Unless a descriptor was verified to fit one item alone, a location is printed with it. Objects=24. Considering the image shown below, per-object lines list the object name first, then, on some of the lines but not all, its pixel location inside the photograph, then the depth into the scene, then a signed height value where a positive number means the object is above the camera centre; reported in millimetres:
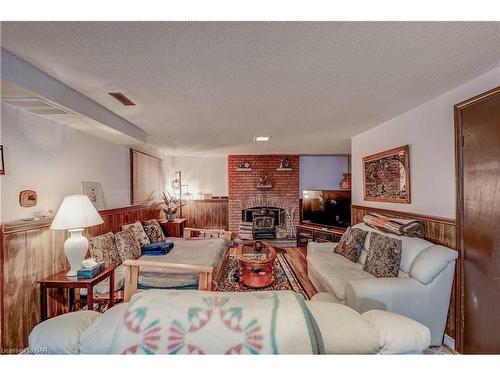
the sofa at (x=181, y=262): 2398 -911
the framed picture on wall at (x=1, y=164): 1804 +232
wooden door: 1716 -242
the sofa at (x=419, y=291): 1899 -845
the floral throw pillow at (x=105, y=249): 2601 -654
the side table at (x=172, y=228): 4695 -731
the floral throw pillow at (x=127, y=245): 3043 -709
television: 4852 -394
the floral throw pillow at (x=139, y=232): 3552 -625
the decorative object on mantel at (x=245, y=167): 6004 +606
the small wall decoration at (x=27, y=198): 2012 -41
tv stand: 4582 -922
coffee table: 3078 -1081
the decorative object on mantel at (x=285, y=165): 5988 +638
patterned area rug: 3125 -1297
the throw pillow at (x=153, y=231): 3854 -662
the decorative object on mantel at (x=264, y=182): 6023 +214
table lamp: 2102 -277
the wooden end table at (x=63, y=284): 2008 -781
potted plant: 4914 -328
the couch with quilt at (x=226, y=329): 695 -445
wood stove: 5988 -742
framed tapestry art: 2730 +169
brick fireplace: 6074 +40
